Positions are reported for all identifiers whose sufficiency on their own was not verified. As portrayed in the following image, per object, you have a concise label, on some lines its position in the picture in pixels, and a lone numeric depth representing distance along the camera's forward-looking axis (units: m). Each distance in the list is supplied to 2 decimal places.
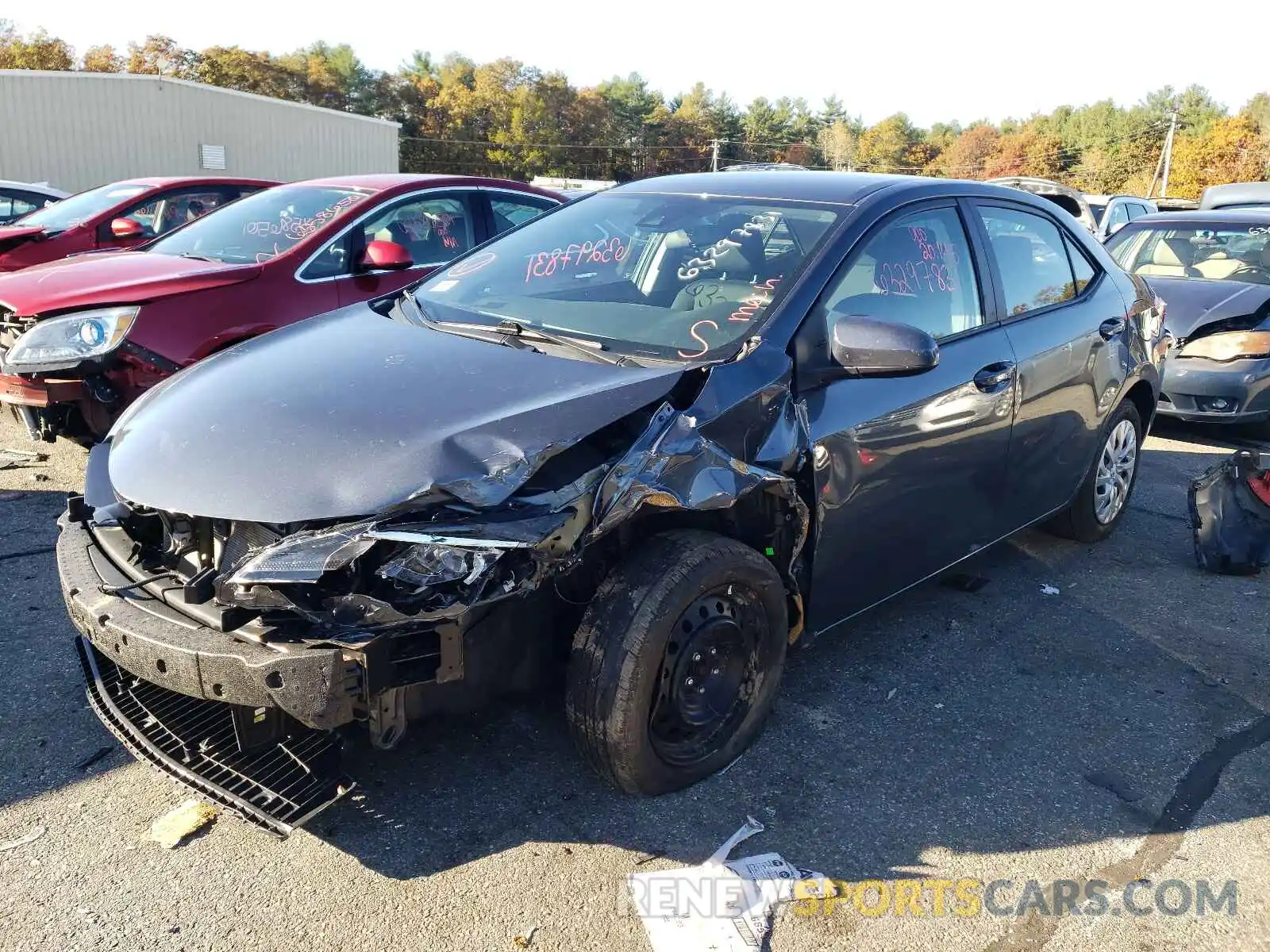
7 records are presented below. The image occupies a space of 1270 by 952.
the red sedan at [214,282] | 4.71
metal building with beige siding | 24.78
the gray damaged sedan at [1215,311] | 6.94
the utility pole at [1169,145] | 56.82
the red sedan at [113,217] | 7.73
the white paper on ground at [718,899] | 2.28
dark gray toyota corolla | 2.22
